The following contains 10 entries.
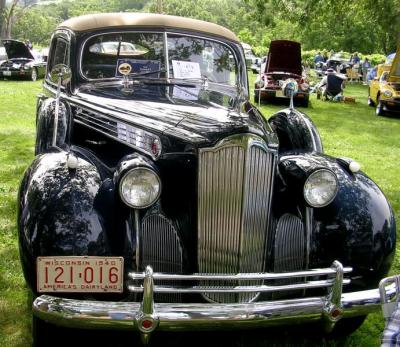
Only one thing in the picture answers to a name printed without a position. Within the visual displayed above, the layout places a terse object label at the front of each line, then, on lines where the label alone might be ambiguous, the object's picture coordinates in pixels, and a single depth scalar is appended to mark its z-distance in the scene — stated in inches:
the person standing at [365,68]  1111.5
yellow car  553.0
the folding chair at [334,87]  670.5
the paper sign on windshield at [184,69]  166.2
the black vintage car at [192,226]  99.7
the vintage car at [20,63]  716.7
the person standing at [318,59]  1241.4
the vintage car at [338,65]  977.5
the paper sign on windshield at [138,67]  164.1
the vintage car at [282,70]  575.8
